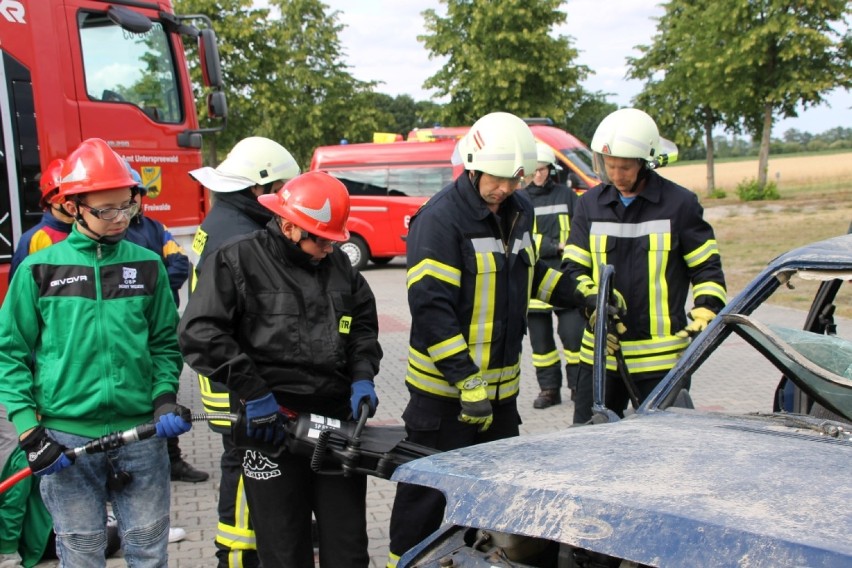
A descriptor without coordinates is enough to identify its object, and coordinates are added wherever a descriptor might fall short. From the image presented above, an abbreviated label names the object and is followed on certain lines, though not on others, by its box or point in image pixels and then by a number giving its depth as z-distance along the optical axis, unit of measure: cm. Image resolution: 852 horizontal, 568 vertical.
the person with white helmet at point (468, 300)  343
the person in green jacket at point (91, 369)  301
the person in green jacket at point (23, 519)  364
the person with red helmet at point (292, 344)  300
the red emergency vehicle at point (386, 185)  1623
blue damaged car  181
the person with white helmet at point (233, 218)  358
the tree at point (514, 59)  2589
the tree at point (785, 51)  2555
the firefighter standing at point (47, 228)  397
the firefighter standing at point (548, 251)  693
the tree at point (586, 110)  2817
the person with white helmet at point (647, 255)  396
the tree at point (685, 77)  2738
